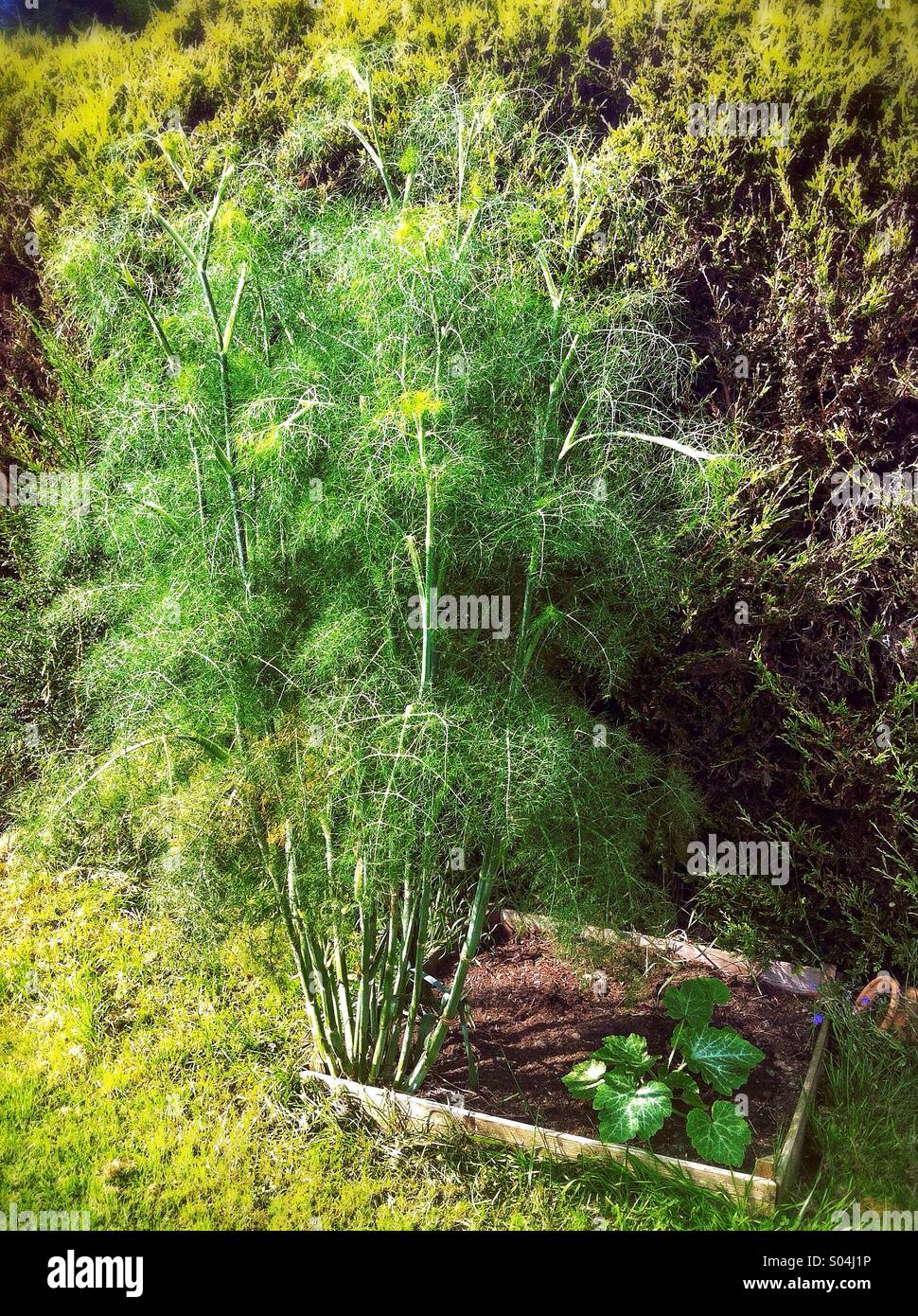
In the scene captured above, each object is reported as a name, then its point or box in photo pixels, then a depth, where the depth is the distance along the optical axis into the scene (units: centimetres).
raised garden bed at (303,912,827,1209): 301
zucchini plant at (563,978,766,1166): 285
